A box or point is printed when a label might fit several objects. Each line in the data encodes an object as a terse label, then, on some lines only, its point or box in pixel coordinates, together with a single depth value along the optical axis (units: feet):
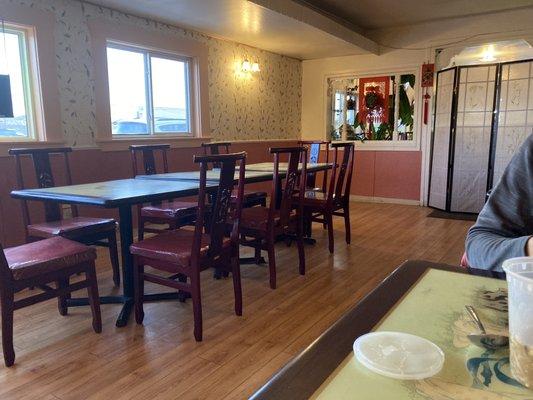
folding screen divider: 16.38
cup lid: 1.81
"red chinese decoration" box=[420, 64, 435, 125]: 18.99
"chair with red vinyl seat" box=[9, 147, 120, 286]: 8.28
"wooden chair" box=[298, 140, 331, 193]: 14.77
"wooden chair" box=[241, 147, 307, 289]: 9.07
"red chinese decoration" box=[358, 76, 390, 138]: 20.95
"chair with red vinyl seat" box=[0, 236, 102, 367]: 5.99
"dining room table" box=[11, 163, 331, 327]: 6.82
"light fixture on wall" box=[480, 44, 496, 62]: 18.19
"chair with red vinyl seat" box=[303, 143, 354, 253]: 11.68
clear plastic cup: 1.61
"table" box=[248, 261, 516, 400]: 1.69
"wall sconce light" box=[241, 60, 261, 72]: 18.66
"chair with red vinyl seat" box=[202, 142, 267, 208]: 11.74
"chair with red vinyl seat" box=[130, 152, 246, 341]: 6.68
